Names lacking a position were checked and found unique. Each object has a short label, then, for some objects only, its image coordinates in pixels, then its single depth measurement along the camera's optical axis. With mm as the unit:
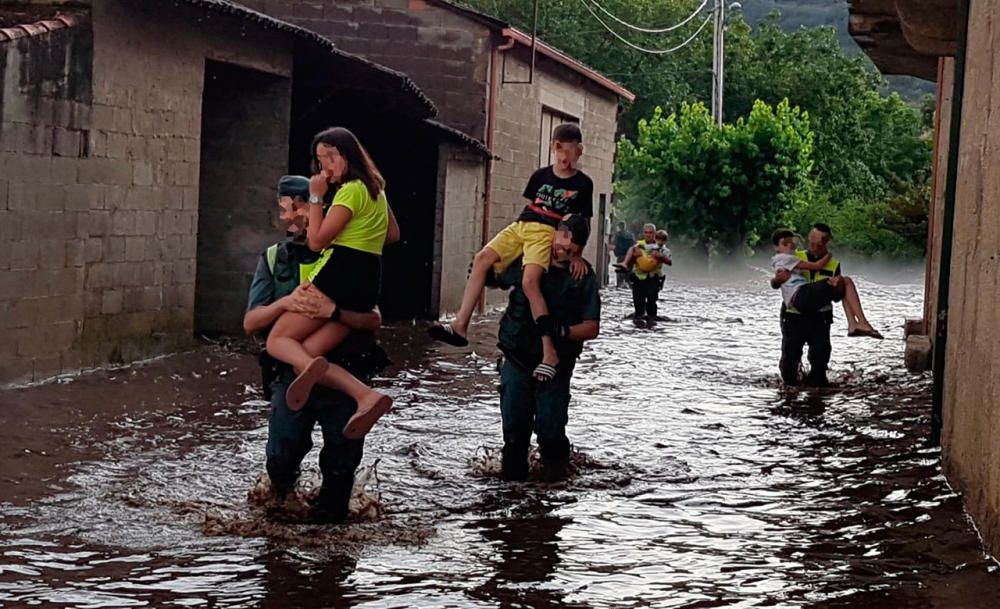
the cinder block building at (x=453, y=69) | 22203
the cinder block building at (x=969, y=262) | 7613
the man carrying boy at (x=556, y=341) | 8797
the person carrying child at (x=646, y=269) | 23312
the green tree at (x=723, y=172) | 41750
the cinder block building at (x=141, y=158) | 12039
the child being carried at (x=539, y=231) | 8836
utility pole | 49031
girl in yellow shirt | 7168
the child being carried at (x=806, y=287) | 13539
